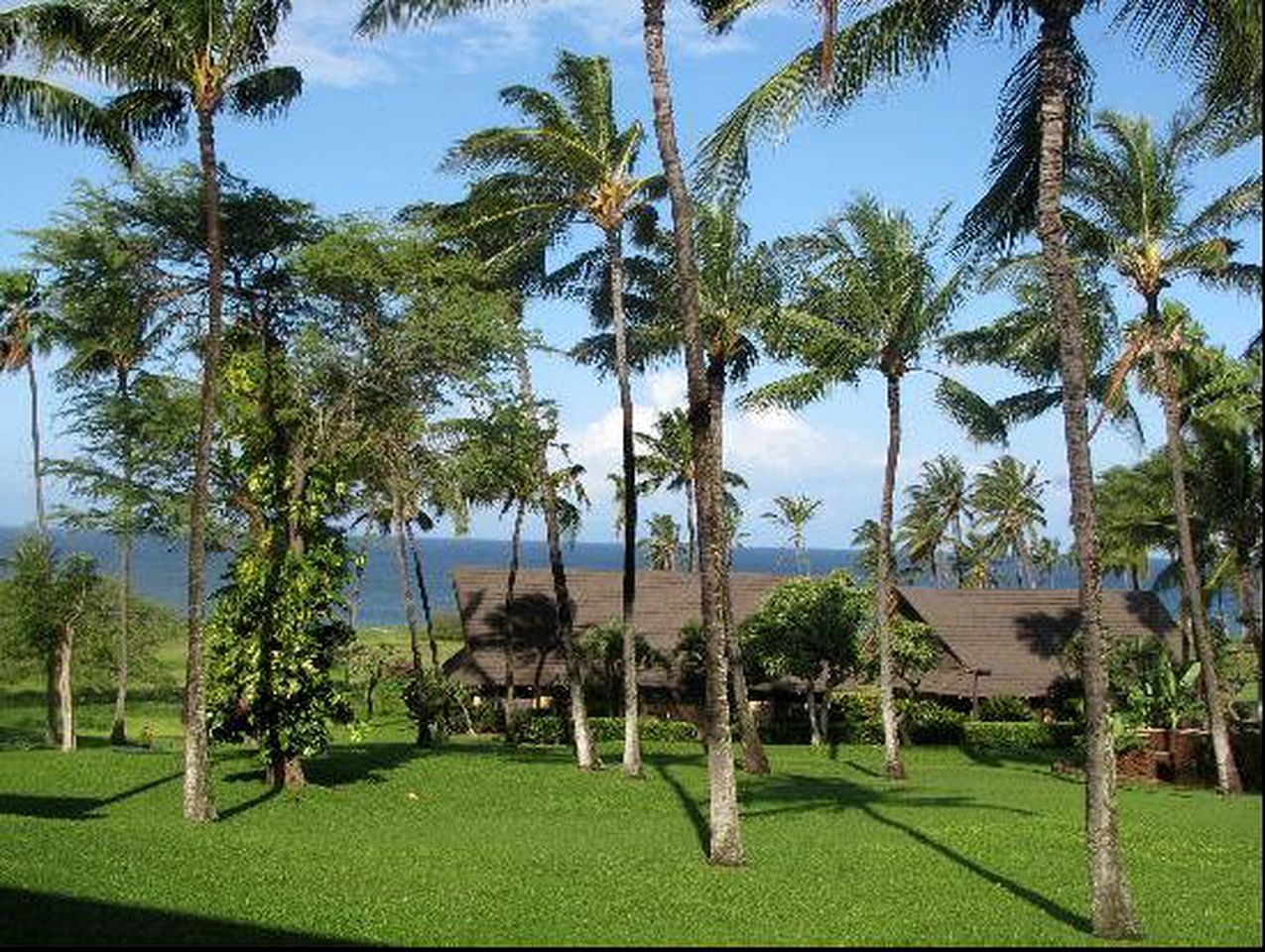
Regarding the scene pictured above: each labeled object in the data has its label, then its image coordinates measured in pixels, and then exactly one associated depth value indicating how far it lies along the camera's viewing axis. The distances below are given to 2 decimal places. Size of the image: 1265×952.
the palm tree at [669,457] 51.59
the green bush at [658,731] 38.38
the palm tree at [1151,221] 25.17
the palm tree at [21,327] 37.53
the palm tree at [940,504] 83.12
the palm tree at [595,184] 25.70
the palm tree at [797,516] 83.00
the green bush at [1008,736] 39.53
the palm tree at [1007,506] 79.62
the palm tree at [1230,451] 30.08
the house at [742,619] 42.69
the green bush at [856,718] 40.47
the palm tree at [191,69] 18.62
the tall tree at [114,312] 23.94
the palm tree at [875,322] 28.34
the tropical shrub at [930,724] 40.03
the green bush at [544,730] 38.25
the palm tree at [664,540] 91.19
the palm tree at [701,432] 15.19
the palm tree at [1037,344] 24.67
